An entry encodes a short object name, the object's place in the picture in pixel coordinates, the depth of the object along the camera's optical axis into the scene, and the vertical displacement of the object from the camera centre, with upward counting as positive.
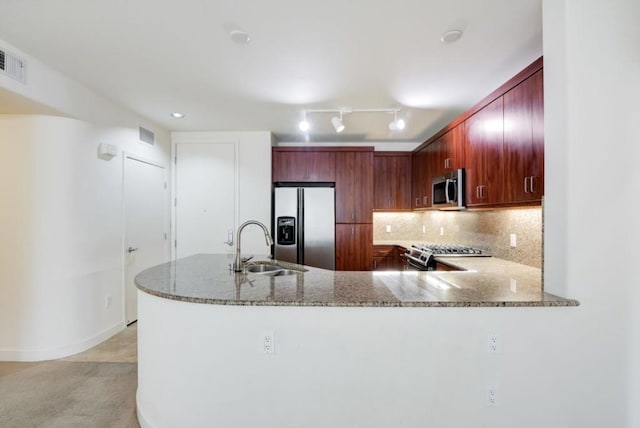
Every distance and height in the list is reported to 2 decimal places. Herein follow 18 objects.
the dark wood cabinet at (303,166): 4.27 +0.70
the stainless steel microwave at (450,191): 2.98 +0.25
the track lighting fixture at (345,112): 3.17 +1.14
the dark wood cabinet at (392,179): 4.65 +0.55
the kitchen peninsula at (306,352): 1.49 -0.70
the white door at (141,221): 3.41 -0.07
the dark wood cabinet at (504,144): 1.94 +0.57
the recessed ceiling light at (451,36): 1.92 +1.18
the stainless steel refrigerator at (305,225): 4.16 -0.15
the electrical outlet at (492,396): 1.49 -0.92
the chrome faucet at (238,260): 2.12 -0.33
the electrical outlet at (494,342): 1.49 -0.65
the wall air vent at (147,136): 3.64 +1.00
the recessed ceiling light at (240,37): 1.91 +1.18
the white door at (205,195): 4.25 +0.28
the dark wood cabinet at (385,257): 4.33 -0.63
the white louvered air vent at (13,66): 2.06 +1.07
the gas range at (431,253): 3.10 -0.43
